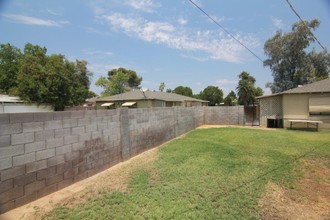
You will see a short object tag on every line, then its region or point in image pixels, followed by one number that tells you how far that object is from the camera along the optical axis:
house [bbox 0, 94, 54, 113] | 16.92
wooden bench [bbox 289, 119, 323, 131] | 13.44
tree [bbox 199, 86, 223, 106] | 45.00
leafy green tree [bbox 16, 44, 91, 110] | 19.91
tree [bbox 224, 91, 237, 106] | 42.52
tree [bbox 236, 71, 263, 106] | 36.69
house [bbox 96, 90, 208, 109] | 23.33
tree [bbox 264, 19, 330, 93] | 27.14
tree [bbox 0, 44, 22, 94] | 29.22
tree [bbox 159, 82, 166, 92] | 57.17
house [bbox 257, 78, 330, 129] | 13.81
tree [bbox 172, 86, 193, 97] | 49.72
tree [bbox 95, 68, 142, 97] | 36.22
